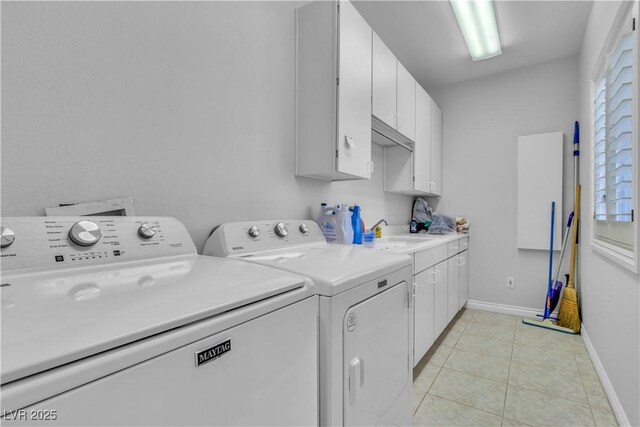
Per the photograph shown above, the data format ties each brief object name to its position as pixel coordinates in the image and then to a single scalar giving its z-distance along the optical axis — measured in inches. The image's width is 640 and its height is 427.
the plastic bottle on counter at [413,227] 135.9
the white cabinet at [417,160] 116.2
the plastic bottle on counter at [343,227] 71.9
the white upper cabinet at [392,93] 83.0
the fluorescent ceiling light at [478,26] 88.4
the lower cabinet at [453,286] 108.7
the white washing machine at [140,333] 15.1
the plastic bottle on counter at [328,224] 72.6
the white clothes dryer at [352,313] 35.0
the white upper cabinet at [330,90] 67.1
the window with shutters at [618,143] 54.9
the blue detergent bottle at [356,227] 78.9
